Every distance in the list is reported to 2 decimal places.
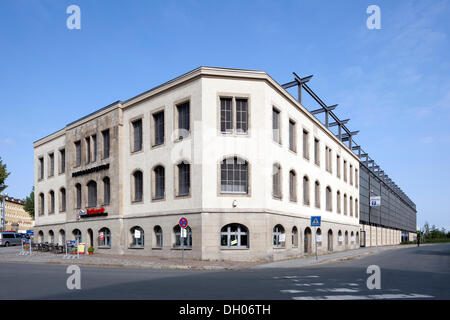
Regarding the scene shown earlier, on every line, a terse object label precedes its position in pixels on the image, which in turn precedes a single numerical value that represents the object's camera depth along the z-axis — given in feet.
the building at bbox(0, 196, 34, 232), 435.00
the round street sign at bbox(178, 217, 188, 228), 72.01
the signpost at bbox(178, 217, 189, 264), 72.02
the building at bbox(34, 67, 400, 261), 83.97
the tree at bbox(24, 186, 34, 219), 270.67
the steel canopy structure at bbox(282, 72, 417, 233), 131.19
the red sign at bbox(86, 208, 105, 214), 109.46
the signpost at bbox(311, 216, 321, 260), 82.96
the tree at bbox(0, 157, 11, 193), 154.78
